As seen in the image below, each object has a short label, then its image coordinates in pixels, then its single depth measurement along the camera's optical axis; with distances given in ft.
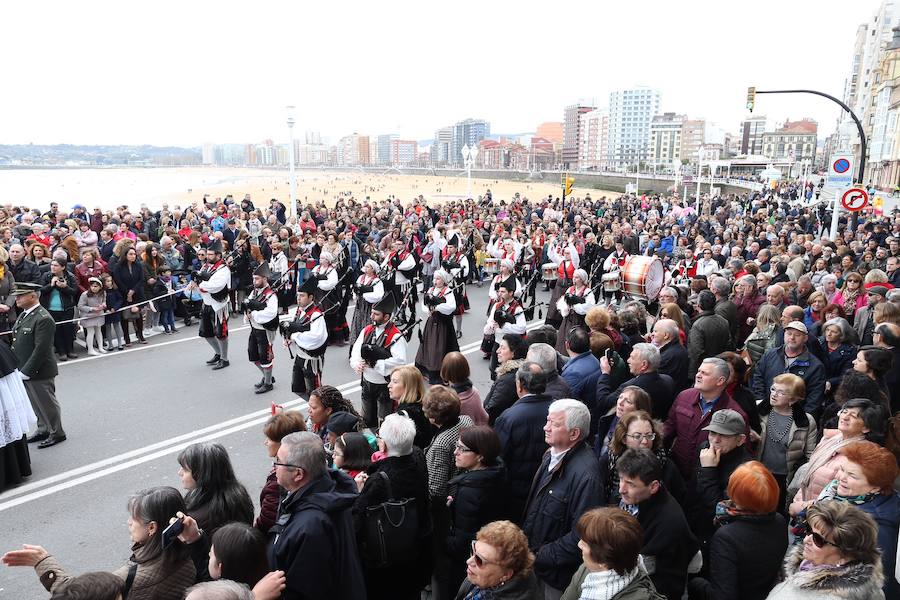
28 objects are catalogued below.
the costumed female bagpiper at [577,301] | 28.35
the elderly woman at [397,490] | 11.59
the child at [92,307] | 33.63
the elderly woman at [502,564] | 9.34
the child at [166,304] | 38.88
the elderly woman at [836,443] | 12.35
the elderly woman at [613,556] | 8.71
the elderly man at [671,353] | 18.75
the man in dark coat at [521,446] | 14.07
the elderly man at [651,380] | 16.56
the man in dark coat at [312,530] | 10.12
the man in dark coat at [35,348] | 21.99
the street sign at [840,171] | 40.51
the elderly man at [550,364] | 16.47
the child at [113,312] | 34.96
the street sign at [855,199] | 40.50
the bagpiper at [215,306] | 30.96
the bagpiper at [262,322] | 27.48
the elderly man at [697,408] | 14.78
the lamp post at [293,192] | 68.41
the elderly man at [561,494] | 11.15
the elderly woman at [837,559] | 8.16
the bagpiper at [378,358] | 22.12
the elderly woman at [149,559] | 9.84
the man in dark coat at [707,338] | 22.95
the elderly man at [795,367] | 17.71
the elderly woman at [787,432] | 14.67
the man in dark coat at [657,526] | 10.45
